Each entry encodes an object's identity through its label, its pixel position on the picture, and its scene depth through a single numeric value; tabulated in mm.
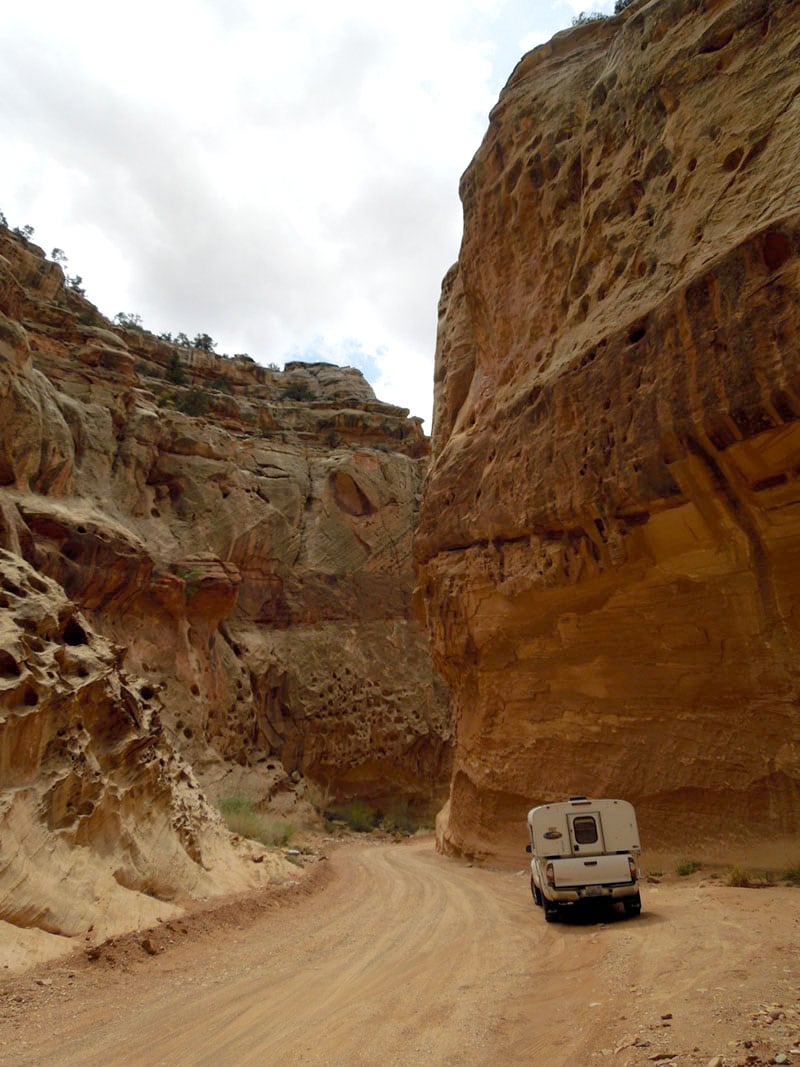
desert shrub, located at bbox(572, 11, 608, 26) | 17353
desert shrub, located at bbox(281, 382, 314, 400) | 45094
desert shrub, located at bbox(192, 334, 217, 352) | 47775
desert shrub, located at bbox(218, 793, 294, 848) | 20156
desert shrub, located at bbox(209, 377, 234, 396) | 42262
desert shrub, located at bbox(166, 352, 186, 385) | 40438
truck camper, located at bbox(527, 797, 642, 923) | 8422
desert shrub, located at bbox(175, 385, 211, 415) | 36972
